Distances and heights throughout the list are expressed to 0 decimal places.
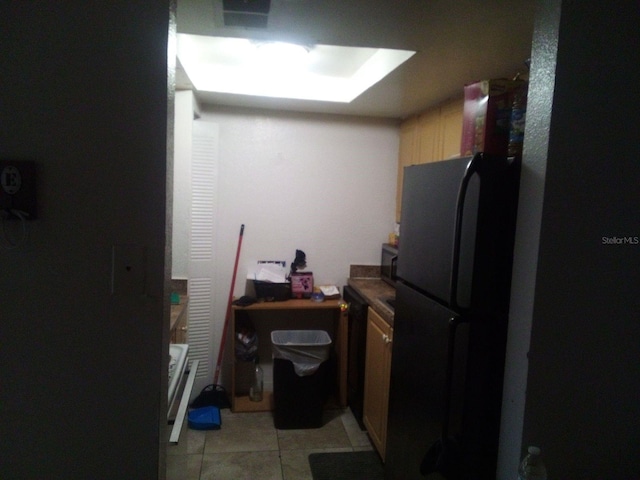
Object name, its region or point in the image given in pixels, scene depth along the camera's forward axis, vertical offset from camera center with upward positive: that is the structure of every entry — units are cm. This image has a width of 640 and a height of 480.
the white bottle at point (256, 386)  295 -135
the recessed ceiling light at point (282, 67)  221 +92
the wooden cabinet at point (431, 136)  232 +54
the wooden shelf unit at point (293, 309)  285 -101
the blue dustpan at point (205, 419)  261 -144
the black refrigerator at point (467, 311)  117 -30
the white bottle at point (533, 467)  104 -65
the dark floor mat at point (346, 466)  220 -148
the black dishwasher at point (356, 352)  262 -96
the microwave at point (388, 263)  289 -38
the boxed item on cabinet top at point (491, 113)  126 +35
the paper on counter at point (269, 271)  296 -49
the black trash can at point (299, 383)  263 -117
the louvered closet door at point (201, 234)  286 -21
